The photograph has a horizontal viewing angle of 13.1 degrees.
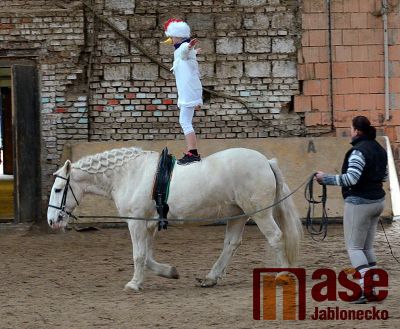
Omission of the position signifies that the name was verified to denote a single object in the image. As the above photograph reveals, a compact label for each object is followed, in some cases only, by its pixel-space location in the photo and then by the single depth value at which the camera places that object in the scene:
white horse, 16.72
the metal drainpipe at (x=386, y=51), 25.54
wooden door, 25.48
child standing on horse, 17.87
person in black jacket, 14.38
